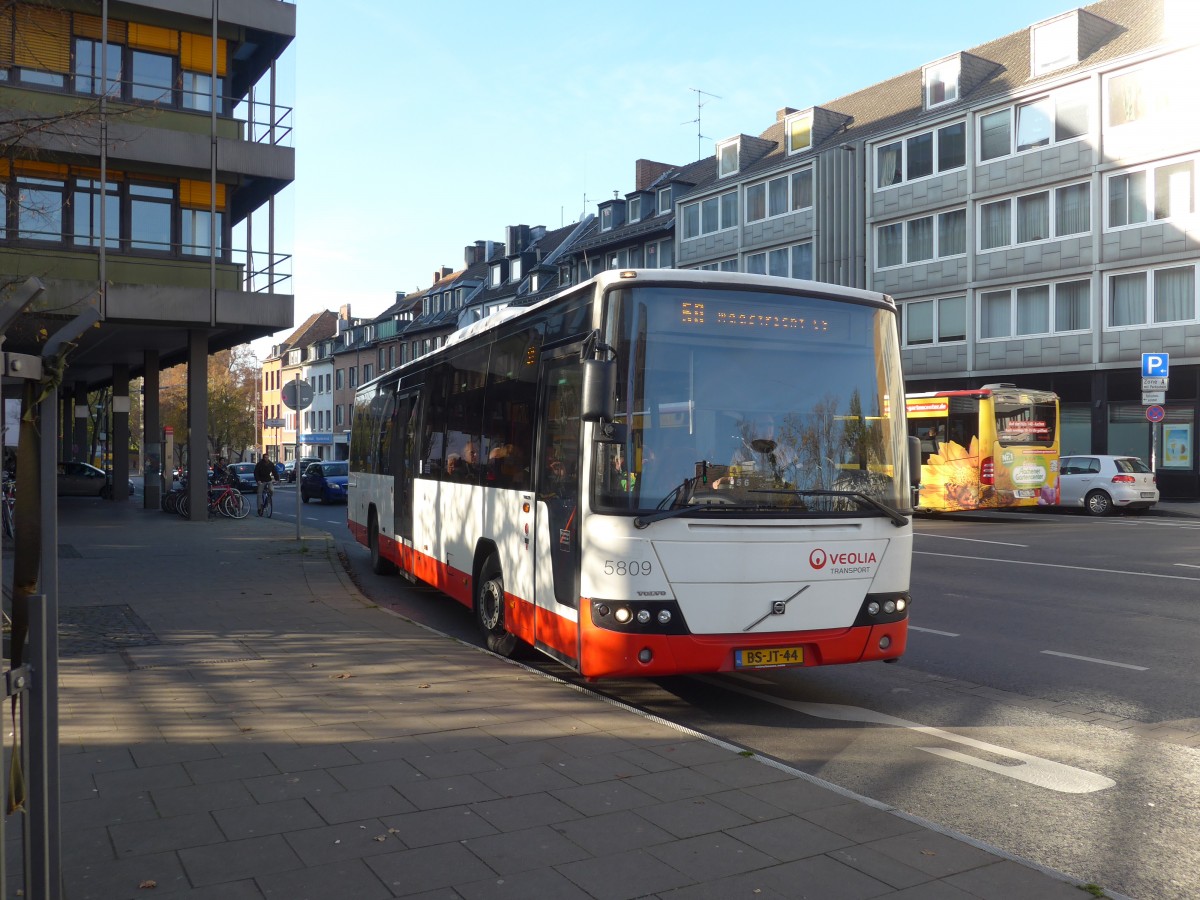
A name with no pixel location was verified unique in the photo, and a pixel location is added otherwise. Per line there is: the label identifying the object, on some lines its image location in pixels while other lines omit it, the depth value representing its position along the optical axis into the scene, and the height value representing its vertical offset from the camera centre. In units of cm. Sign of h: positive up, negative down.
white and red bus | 681 -20
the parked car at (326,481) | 3797 -124
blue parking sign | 3047 +231
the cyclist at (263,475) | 3016 -81
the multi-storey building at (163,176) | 2314 +610
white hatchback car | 2853 -96
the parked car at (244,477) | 5184 -151
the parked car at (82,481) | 3894 -128
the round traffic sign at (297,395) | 1981 +93
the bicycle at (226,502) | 2702 -138
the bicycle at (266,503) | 2966 -155
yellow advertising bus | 2612 +2
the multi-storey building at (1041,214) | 3309 +816
